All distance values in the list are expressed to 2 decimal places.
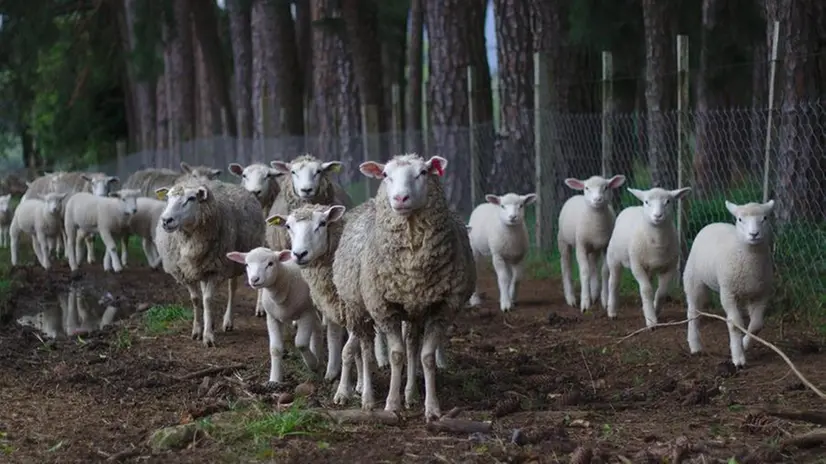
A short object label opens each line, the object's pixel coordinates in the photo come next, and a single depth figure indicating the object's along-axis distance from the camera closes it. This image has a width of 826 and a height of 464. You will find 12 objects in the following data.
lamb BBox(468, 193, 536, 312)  11.51
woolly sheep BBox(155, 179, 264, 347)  10.05
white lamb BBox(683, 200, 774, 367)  8.38
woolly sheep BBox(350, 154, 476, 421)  7.13
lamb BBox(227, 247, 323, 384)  8.24
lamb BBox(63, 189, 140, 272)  16.02
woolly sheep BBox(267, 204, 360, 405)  7.83
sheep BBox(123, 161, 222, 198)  19.00
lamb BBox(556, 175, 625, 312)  11.20
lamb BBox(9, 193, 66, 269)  16.64
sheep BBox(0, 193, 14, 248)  19.70
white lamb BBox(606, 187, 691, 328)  9.70
